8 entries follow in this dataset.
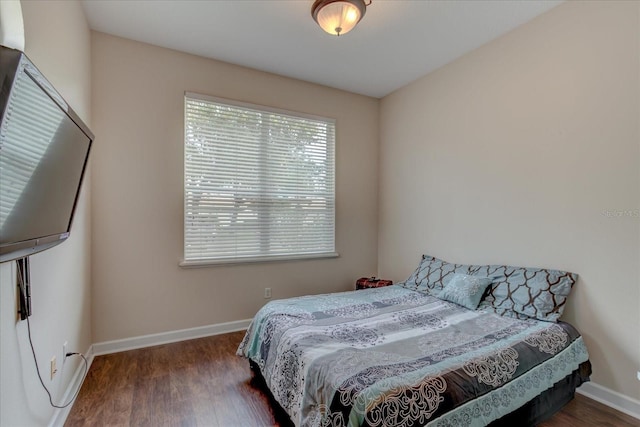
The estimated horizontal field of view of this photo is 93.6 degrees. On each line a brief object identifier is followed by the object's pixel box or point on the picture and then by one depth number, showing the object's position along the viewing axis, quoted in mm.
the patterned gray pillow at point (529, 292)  2197
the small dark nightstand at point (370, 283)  3631
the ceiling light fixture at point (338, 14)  2092
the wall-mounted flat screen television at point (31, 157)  925
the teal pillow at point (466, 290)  2518
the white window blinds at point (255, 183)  3145
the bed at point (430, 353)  1359
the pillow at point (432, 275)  2926
